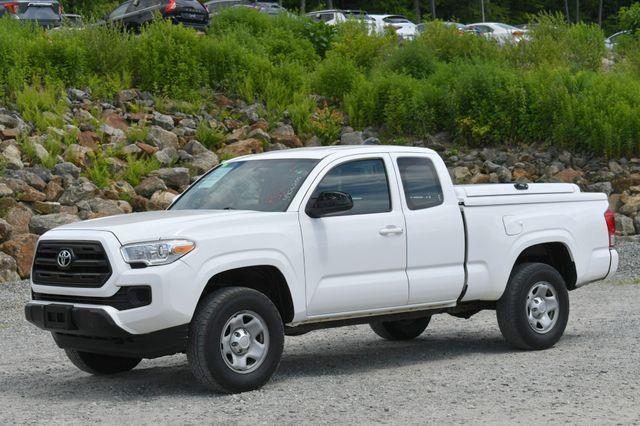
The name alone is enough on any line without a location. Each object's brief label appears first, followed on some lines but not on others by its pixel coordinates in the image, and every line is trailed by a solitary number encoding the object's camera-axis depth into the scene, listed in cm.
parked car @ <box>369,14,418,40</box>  4731
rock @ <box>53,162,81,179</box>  1848
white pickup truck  773
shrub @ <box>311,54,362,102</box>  2414
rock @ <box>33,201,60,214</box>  1741
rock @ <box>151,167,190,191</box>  1914
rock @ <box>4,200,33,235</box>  1684
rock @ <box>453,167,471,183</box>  2142
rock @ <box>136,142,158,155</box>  1997
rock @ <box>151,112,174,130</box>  2109
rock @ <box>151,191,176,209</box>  1823
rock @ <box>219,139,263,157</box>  2062
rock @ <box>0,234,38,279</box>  1595
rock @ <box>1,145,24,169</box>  1819
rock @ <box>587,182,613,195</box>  2120
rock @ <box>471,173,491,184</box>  2120
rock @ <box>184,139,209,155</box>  2048
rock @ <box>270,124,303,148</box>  2166
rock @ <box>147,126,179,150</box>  2038
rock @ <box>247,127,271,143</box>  2136
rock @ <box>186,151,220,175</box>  1984
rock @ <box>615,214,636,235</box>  2022
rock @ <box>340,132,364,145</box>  2203
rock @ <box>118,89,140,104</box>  2167
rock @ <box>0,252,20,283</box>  1572
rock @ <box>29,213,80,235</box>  1683
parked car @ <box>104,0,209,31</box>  2923
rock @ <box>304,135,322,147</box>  2189
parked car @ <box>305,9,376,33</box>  2928
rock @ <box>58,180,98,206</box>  1784
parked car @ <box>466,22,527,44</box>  2800
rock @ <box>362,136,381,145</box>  2216
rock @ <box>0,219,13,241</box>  1645
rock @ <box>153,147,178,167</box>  1989
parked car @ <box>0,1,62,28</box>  3102
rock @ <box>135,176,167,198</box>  1869
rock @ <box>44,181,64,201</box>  1781
